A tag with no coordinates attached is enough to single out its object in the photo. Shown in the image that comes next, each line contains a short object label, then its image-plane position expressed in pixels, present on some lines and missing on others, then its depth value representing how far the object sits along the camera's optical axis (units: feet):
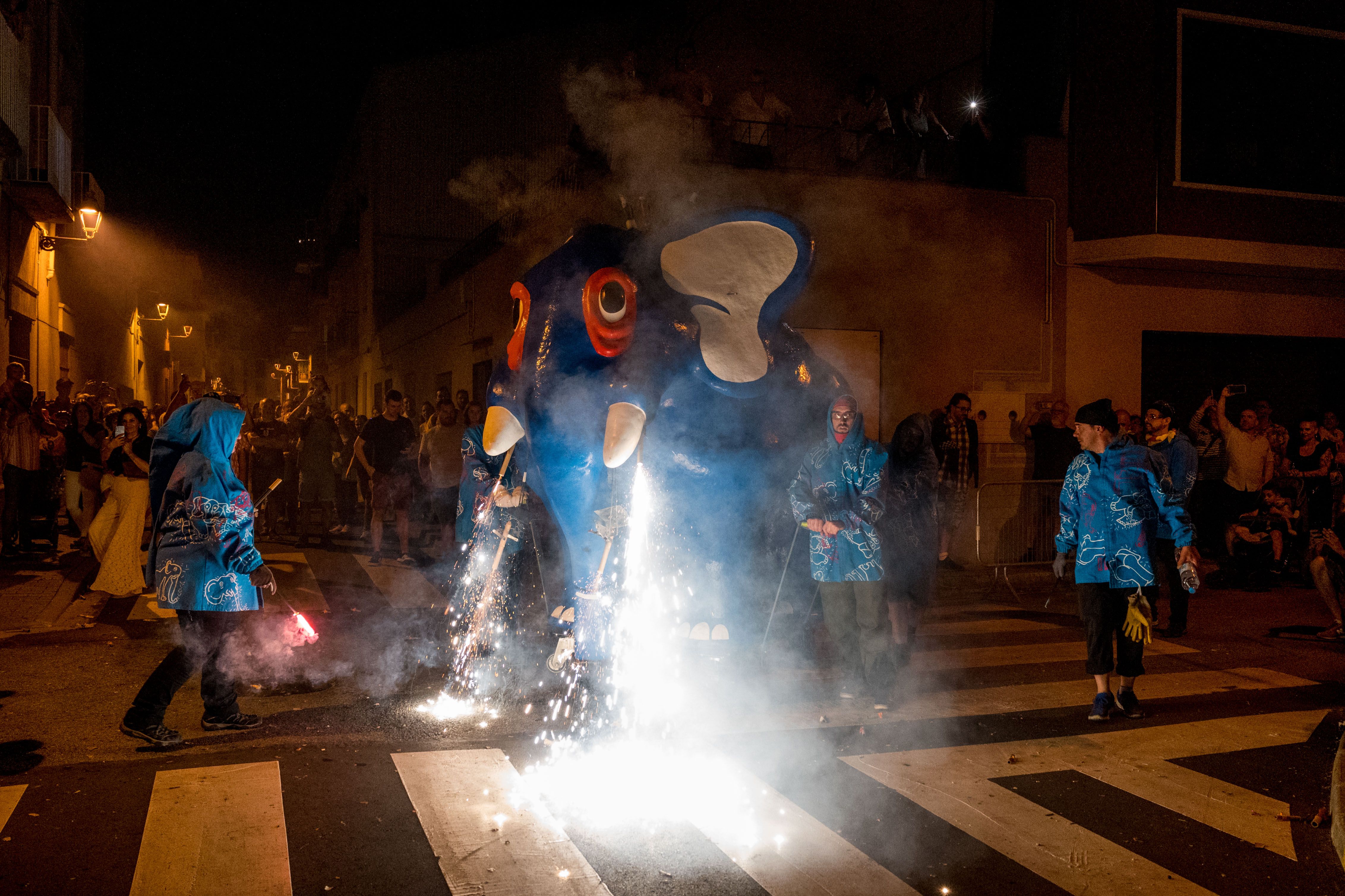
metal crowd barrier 34.50
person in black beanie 17.79
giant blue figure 14.44
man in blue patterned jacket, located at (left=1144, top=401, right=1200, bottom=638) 25.08
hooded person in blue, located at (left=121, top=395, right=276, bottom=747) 15.88
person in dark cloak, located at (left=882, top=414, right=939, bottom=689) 20.79
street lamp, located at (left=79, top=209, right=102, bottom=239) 53.47
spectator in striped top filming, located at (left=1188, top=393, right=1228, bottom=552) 39.17
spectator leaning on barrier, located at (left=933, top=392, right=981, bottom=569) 33.27
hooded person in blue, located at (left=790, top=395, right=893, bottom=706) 17.47
